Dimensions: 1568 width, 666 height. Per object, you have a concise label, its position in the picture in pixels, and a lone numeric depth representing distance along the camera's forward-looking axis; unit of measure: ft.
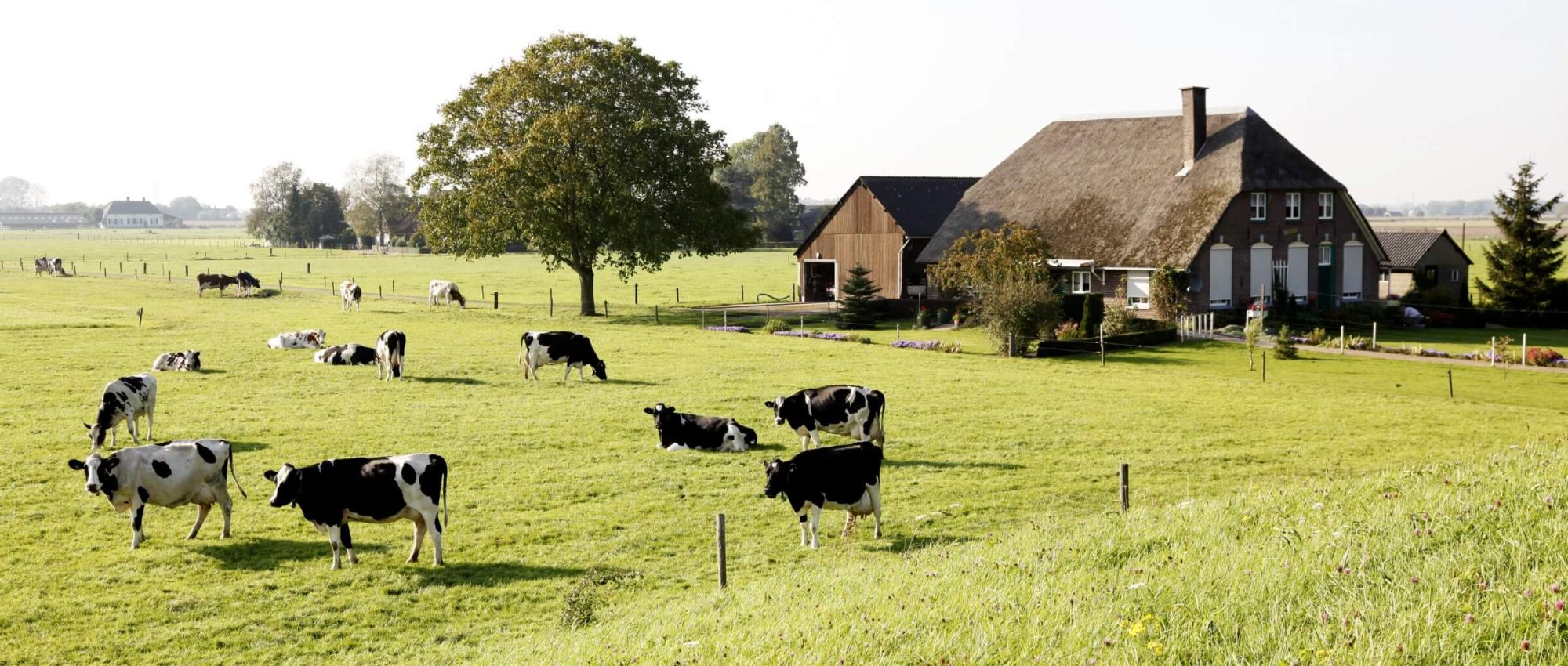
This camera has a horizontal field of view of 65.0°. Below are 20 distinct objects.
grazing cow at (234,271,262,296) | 212.23
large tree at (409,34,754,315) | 170.09
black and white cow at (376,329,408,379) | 102.89
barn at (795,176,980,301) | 191.62
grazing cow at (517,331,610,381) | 103.55
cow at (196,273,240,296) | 211.20
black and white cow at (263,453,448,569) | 48.78
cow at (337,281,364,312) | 184.55
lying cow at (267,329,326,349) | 126.72
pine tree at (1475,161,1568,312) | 159.12
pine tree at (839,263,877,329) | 163.43
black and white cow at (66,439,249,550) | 51.96
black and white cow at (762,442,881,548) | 51.01
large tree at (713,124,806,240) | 484.74
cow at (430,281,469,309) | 189.98
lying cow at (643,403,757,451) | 71.56
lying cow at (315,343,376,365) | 113.70
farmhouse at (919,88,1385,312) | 153.69
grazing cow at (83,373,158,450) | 71.46
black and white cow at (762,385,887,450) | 69.10
